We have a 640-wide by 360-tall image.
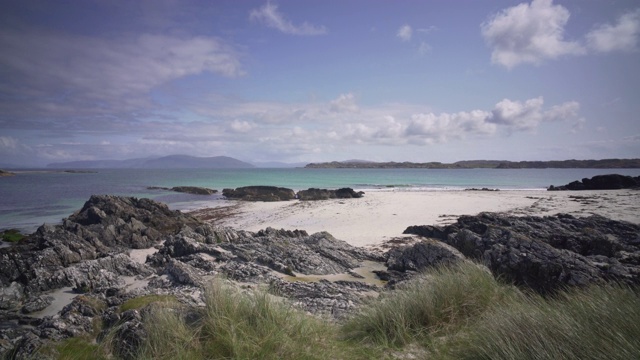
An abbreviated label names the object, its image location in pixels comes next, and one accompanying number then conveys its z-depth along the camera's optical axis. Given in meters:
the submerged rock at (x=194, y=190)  47.50
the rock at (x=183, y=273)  8.60
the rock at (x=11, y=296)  7.94
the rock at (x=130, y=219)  15.89
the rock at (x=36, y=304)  7.64
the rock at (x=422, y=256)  9.81
